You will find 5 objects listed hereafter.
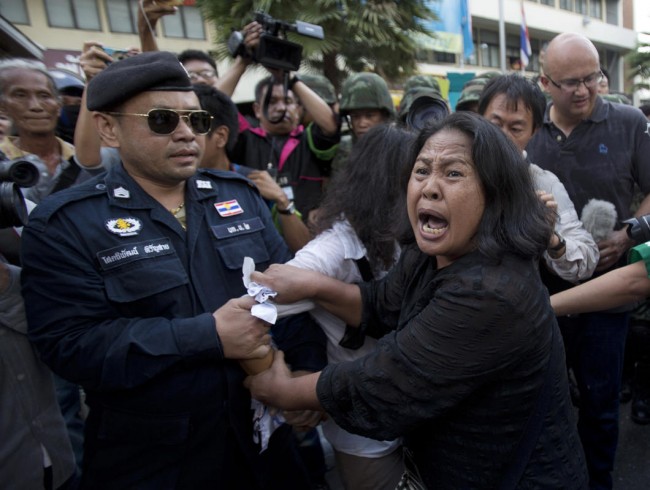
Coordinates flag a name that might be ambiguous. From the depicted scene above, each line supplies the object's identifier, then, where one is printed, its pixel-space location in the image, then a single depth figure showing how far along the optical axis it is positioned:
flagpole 15.96
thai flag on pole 14.89
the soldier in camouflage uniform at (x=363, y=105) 3.14
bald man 2.38
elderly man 2.50
